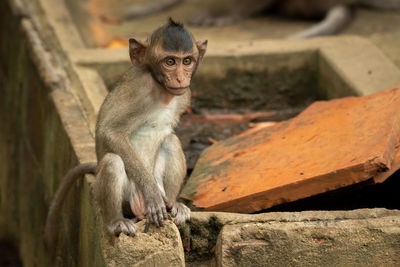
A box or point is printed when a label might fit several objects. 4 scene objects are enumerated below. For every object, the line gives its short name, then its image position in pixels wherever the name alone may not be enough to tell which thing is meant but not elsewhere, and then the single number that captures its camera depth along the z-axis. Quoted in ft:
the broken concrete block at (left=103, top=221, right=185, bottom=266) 26.13
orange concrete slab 30.94
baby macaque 28.68
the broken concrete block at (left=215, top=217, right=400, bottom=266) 26.73
